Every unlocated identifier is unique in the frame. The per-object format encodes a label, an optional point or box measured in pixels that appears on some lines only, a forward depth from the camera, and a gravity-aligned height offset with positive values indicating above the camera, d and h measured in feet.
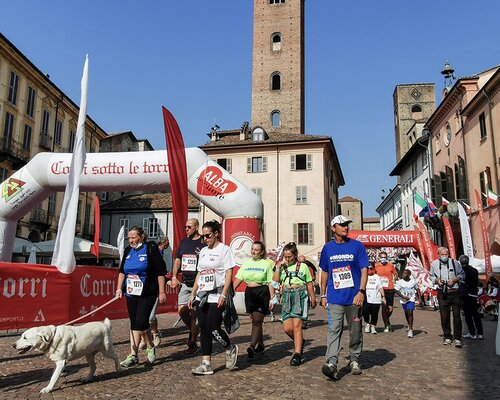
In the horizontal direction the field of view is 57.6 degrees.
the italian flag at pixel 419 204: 85.07 +13.91
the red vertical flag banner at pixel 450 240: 63.21 +5.45
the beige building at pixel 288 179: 117.70 +26.19
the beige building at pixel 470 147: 70.49 +23.96
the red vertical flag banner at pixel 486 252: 52.11 +3.19
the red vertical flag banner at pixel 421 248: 69.82 +4.81
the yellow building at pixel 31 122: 91.50 +34.45
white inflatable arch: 39.37 +8.42
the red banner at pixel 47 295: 22.58 -1.04
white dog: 15.61 -2.35
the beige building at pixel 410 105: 204.74 +78.19
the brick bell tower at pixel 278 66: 156.04 +73.59
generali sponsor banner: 74.23 +6.69
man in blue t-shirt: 18.47 -0.31
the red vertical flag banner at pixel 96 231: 50.49 +4.95
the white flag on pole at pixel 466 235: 59.57 +5.88
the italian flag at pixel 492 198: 66.33 +11.87
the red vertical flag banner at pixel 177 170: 30.37 +7.72
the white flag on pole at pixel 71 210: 23.29 +3.31
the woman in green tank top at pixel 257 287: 22.95 -0.48
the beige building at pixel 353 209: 282.36 +42.92
